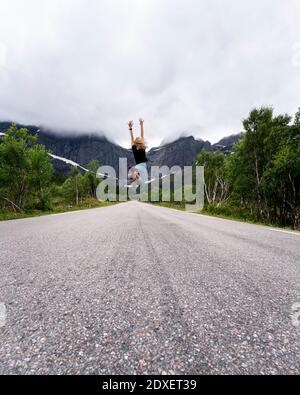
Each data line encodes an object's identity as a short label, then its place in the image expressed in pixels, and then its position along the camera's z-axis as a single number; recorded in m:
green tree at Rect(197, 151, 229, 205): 30.34
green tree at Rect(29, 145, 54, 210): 19.94
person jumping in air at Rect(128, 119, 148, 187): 9.31
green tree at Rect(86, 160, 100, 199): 56.08
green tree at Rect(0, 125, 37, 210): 17.62
